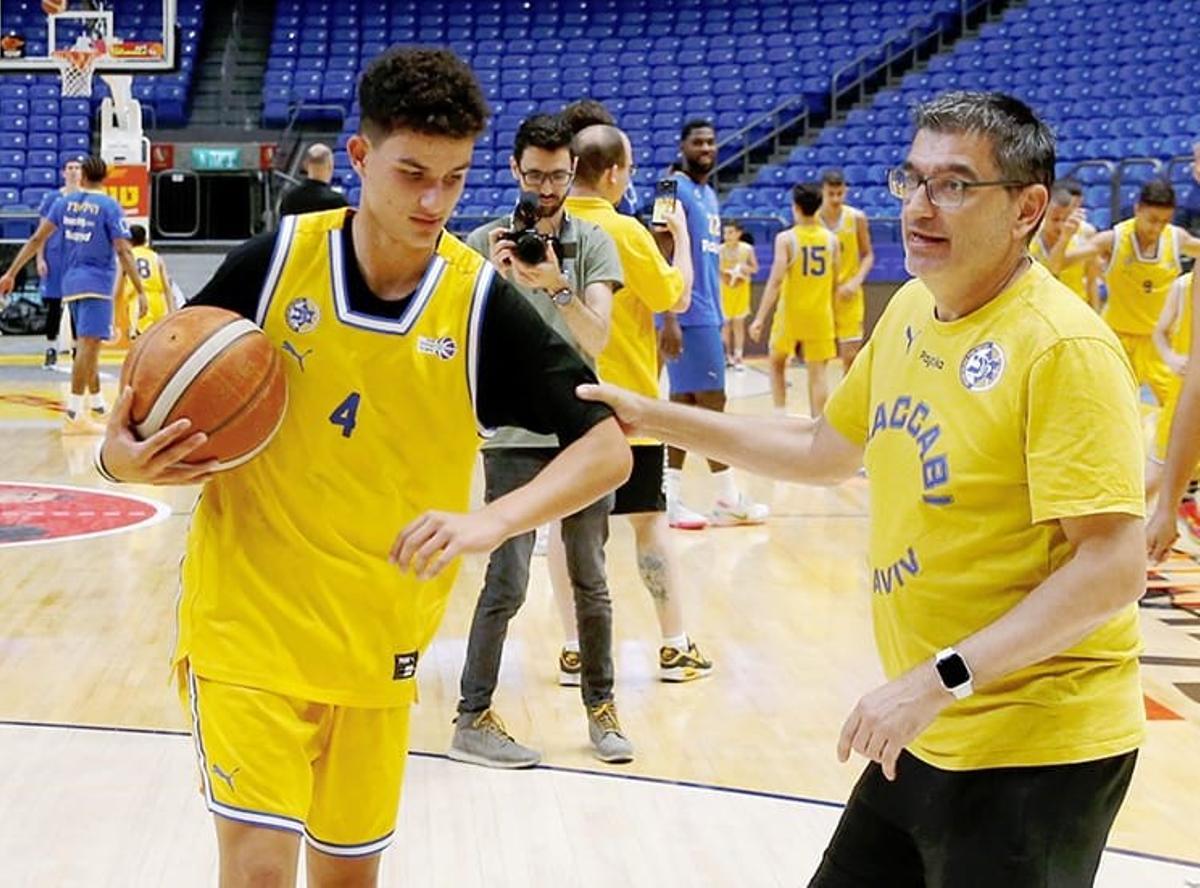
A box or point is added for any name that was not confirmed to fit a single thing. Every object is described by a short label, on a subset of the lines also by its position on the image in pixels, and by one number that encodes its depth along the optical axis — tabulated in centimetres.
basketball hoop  1633
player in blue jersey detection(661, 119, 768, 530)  791
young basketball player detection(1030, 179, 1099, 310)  944
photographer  495
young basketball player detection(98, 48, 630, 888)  279
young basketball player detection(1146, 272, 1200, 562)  342
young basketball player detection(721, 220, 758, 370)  1709
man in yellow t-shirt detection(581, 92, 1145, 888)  238
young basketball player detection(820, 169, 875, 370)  1206
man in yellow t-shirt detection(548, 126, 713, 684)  559
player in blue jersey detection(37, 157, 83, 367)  1348
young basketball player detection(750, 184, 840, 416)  1190
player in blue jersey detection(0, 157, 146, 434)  1162
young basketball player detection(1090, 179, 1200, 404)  988
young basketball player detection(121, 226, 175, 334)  1486
